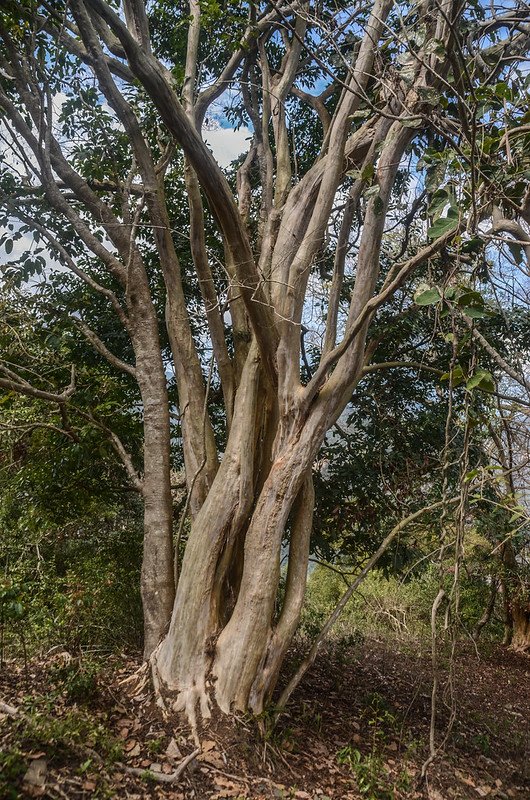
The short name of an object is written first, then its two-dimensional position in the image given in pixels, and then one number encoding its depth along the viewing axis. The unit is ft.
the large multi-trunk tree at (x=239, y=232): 10.50
